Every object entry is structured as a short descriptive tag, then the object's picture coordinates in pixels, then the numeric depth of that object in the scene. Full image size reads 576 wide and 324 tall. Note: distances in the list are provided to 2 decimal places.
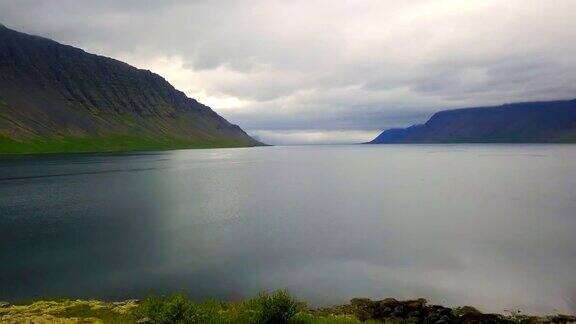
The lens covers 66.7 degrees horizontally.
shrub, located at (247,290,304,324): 23.86
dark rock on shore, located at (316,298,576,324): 32.12
